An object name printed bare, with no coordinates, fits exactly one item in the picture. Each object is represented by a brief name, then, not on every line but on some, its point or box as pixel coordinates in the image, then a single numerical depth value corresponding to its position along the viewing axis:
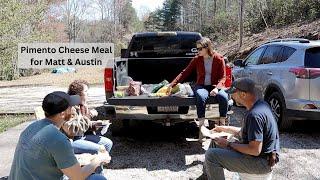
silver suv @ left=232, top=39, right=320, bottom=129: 4.89
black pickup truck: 5.29
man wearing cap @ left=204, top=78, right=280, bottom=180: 2.63
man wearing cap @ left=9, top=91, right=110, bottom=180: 2.01
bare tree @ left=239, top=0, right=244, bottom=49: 18.47
